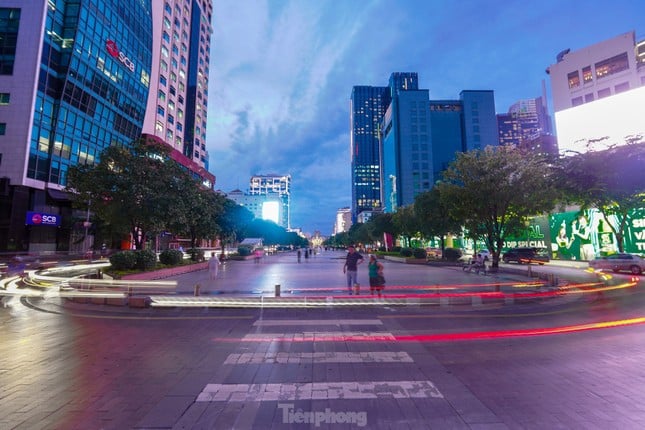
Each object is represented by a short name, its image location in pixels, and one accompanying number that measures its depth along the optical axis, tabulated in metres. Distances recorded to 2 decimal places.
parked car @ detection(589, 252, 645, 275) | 23.33
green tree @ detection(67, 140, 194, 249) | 19.64
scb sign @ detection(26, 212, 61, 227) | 40.28
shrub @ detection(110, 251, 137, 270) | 17.92
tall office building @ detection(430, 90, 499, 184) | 145.12
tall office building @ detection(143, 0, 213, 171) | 67.56
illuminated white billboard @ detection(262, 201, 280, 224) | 120.56
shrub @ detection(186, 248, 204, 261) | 29.08
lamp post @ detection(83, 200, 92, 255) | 45.26
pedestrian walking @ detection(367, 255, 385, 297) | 12.13
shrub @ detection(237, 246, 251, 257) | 45.03
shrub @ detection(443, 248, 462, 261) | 35.86
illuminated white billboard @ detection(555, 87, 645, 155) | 39.47
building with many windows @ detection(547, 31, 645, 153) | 40.50
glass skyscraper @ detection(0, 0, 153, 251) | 40.03
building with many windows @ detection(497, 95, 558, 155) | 92.63
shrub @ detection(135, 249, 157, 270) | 18.83
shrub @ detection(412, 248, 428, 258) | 36.56
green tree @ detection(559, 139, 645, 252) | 21.41
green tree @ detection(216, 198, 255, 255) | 40.22
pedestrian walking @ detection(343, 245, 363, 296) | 13.12
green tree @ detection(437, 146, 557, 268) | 20.08
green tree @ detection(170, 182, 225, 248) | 21.34
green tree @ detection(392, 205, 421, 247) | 39.85
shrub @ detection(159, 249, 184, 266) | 22.95
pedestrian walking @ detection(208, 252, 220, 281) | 18.83
